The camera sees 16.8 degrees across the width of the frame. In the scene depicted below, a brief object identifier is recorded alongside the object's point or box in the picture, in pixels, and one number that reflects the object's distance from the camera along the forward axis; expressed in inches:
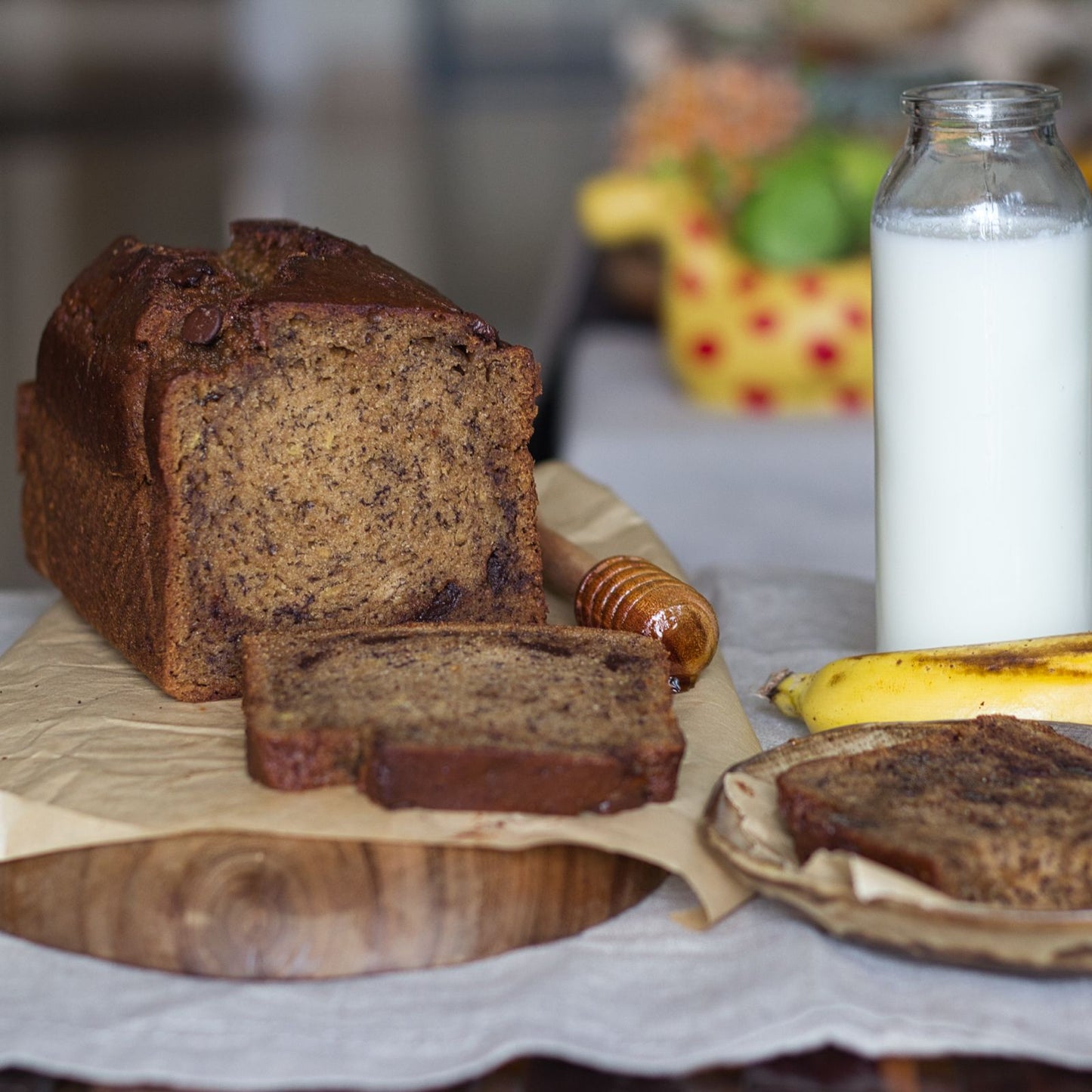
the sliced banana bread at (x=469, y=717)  40.8
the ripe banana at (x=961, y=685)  43.1
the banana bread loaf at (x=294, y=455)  44.6
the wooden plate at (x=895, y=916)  38.8
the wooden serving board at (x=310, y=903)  40.3
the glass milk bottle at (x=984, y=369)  44.5
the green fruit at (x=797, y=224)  59.4
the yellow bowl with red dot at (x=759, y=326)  58.8
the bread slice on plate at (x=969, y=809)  39.2
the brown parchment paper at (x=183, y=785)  40.7
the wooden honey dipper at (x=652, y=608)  45.1
